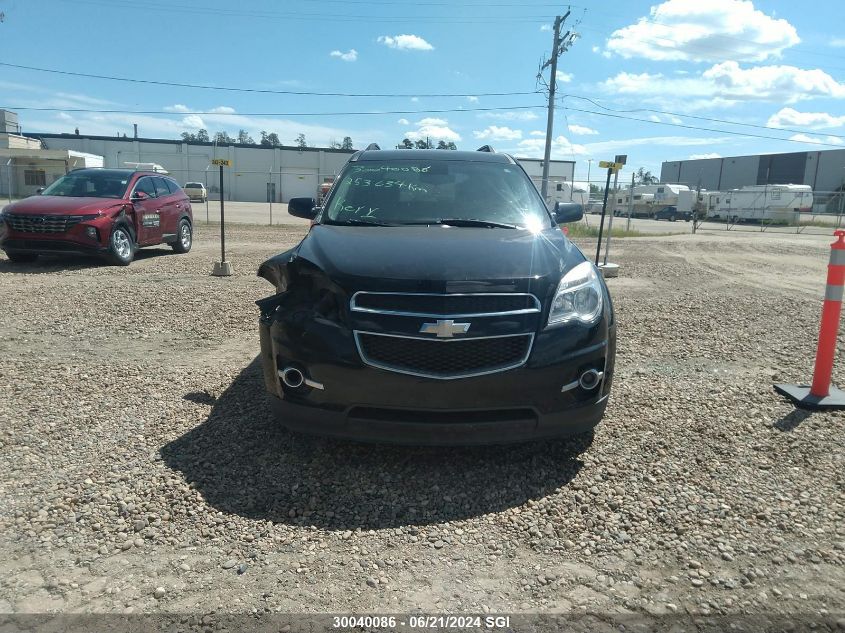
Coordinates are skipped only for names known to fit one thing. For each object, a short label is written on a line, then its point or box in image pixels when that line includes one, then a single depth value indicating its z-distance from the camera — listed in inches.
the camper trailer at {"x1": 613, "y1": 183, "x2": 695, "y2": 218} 1921.8
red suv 397.1
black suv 120.0
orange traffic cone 173.6
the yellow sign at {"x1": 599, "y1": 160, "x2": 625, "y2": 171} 421.1
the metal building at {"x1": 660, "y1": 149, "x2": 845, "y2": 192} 2618.1
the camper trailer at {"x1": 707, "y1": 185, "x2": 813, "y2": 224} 1561.5
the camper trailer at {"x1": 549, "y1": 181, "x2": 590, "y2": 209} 1624.4
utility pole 1275.8
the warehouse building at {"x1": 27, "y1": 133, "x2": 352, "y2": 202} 2326.5
